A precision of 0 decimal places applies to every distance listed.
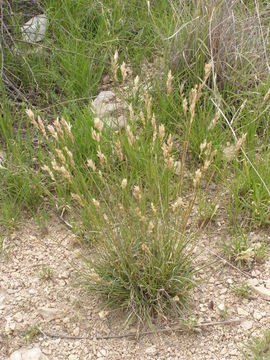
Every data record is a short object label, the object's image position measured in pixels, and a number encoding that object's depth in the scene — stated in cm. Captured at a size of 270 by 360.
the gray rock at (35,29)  372
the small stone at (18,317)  246
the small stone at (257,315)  236
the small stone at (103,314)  236
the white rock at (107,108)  328
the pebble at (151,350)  229
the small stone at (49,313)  246
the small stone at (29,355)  227
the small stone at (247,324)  233
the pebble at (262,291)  244
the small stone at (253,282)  250
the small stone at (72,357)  230
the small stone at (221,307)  241
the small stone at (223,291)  249
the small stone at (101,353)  229
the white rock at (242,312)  238
